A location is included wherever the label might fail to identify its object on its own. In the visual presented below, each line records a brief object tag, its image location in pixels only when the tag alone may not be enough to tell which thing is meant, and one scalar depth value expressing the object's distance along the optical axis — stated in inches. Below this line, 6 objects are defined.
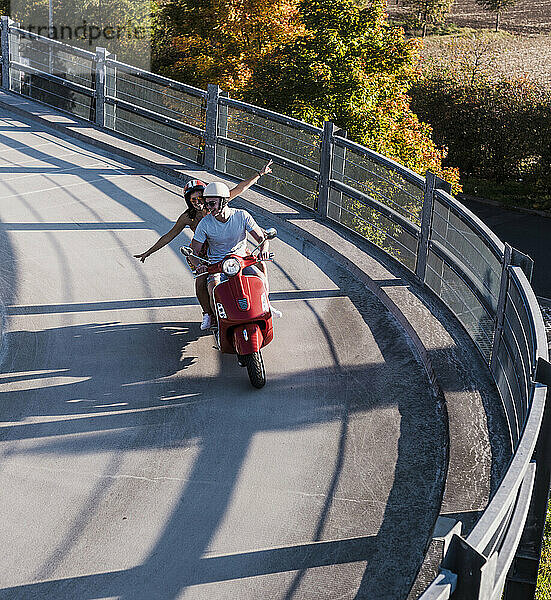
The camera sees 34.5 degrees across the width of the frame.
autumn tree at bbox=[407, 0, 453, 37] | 2495.1
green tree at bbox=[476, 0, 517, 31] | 2386.8
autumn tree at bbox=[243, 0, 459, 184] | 995.3
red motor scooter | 272.4
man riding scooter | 285.6
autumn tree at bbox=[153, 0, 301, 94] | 1358.3
